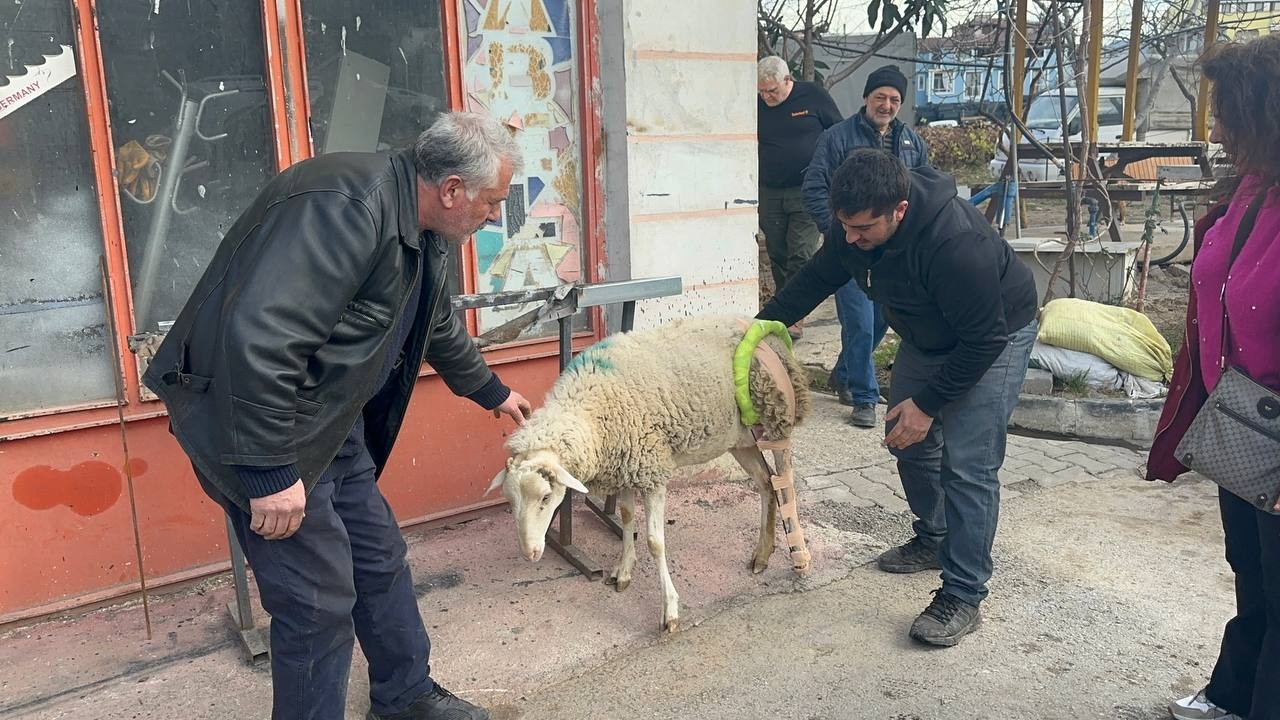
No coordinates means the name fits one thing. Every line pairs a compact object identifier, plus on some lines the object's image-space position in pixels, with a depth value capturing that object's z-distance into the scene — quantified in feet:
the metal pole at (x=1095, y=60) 27.52
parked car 63.00
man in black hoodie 10.18
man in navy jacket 17.66
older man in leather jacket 6.84
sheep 9.99
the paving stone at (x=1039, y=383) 19.20
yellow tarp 19.04
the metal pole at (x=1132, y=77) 34.26
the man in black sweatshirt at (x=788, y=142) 20.31
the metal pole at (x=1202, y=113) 38.88
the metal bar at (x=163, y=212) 11.75
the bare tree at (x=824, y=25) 25.09
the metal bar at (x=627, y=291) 12.00
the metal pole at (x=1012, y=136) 24.55
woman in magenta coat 7.45
